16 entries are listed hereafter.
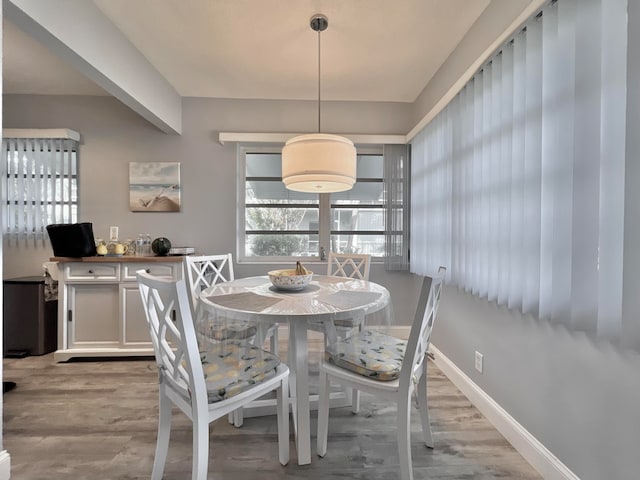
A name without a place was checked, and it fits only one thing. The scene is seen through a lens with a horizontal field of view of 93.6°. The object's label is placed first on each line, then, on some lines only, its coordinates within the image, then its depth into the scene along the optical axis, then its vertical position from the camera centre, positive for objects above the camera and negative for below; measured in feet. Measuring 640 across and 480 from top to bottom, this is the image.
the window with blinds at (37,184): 9.93 +1.72
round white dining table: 4.32 -1.08
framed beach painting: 10.29 +1.72
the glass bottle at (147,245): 10.12 -0.31
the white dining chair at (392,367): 4.09 -1.96
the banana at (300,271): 6.04 -0.69
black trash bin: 8.88 -2.41
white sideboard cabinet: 8.70 -2.07
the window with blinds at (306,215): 10.91 +0.83
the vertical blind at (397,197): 10.37 +1.41
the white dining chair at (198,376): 3.66 -1.99
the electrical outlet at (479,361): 6.30 -2.60
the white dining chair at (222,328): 5.17 -1.71
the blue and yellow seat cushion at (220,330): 5.13 -1.67
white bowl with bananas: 5.82 -0.83
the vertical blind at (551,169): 3.39 +1.01
